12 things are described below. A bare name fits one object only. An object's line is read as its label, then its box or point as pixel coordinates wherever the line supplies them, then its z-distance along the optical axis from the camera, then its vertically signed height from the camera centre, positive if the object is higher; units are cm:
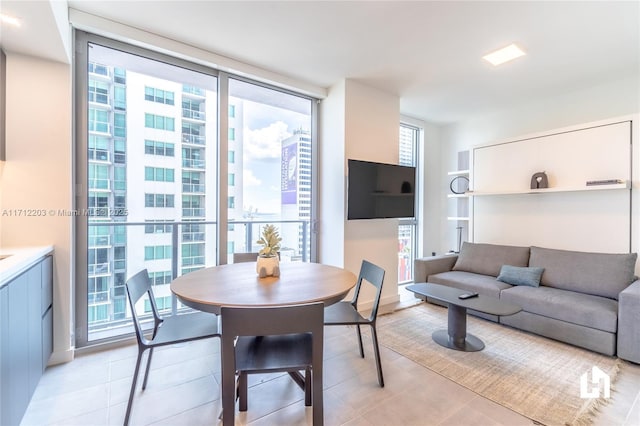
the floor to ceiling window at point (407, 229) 493 -31
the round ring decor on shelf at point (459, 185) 473 +46
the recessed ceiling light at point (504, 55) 262 +151
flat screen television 333 +26
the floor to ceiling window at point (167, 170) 255 +43
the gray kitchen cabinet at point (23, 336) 139 -75
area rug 183 -125
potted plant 202 -32
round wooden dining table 150 -47
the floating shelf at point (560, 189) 292 +27
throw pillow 317 -73
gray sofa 239 -82
